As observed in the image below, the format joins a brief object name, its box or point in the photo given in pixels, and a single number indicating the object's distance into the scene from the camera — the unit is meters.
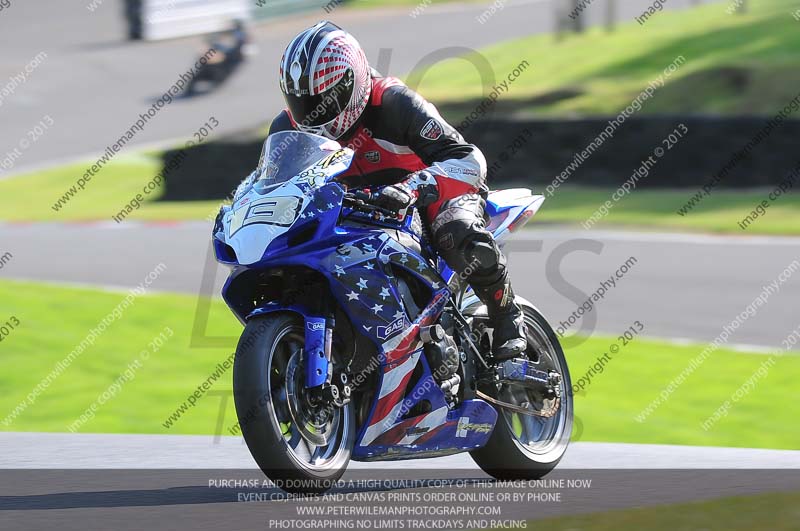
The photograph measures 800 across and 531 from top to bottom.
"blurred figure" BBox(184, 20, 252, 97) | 58.97
